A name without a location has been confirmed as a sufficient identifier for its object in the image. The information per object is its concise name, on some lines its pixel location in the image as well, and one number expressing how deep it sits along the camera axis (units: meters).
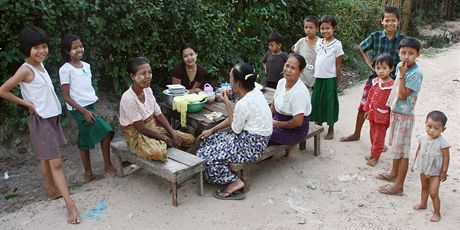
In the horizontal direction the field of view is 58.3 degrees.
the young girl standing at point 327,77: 5.14
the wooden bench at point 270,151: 4.07
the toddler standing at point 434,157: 3.47
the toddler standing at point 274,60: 5.39
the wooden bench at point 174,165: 3.77
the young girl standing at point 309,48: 5.30
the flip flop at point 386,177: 4.36
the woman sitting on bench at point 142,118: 3.91
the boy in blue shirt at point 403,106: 3.86
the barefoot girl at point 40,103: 3.49
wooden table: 4.43
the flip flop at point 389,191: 4.10
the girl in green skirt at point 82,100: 4.02
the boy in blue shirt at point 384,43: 4.80
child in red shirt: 4.41
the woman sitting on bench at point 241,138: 3.98
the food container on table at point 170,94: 4.76
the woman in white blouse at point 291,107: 4.26
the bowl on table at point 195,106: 4.61
